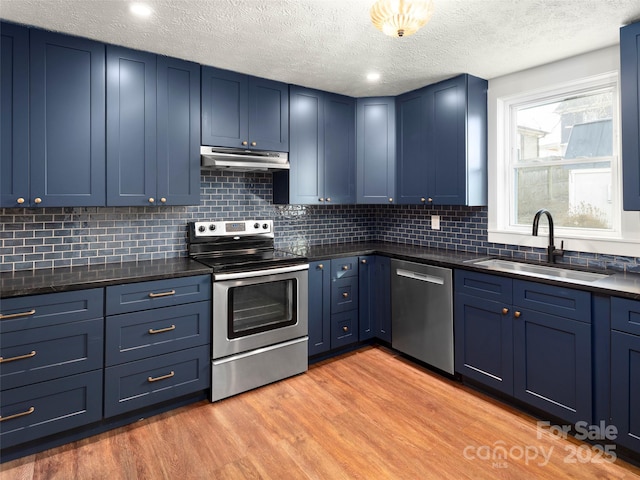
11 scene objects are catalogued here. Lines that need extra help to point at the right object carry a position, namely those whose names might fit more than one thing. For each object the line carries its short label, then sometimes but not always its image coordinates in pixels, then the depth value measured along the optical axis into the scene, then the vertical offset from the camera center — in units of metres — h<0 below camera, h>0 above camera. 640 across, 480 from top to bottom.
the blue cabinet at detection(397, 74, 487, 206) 3.15 +0.86
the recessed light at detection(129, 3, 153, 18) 2.00 +1.25
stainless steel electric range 2.67 -0.50
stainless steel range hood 2.88 +0.65
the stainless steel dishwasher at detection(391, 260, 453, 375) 2.96 -0.59
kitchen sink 2.44 -0.21
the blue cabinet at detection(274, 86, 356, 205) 3.38 +0.84
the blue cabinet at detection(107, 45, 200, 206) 2.53 +0.79
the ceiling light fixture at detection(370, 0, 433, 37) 1.57 +0.96
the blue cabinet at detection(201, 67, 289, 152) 2.90 +1.05
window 2.58 +0.65
